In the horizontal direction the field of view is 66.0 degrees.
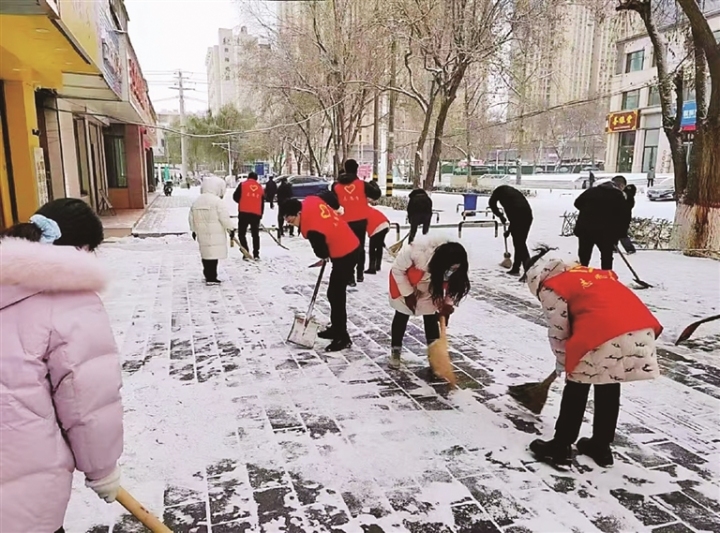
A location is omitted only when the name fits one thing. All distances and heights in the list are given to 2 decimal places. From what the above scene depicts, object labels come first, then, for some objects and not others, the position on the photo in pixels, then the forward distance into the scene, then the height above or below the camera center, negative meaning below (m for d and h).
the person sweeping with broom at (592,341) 2.53 -0.80
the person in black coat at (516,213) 7.30 -0.63
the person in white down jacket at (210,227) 6.96 -0.79
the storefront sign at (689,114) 28.10 +2.59
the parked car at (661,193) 21.59 -1.09
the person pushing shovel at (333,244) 4.50 -0.65
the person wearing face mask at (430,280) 3.46 -0.74
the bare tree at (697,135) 8.30 +0.49
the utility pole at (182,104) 39.52 +4.36
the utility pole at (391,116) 15.06 +1.45
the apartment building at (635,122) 34.50 +2.90
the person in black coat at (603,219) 6.44 -0.63
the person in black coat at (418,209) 9.05 -0.72
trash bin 13.42 -0.90
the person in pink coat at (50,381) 1.49 -0.60
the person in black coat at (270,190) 16.08 -0.76
